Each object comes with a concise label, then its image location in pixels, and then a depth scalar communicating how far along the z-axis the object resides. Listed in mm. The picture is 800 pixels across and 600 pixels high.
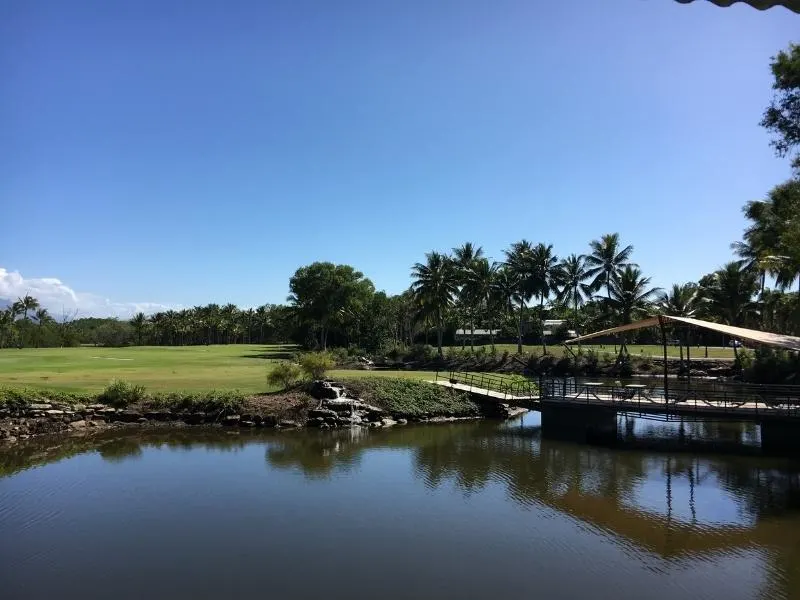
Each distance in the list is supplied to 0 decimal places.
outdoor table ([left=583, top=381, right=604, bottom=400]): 29094
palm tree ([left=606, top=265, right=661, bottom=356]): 60188
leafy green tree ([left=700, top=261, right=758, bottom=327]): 58719
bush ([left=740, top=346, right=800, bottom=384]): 42094
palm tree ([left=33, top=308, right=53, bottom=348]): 110138
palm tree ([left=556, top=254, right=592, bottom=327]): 68312
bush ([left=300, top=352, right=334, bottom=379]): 36344
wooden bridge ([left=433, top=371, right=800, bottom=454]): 24312
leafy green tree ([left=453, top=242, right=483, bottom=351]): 69688
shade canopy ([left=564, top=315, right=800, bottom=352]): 23672
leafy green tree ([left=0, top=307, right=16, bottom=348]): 94562
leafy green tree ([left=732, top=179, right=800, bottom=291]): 30727
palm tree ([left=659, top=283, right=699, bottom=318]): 58594
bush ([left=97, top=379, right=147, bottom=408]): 31562
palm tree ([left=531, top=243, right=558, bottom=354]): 68000
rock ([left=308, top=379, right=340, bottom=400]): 33812
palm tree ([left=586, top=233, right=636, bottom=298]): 63031
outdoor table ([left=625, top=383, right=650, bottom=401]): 27322
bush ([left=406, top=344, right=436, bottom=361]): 67994
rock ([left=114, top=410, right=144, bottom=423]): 30891
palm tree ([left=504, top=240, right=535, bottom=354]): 68562
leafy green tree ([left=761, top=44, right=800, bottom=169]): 27844
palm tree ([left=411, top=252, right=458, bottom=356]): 66688
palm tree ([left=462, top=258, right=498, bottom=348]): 70688
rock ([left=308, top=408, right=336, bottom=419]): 32062
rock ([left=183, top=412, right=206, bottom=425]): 31328
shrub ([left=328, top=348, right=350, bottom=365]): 67250
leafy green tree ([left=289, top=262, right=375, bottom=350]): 85500
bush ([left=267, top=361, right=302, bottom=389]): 36031
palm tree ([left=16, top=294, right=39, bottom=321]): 103819
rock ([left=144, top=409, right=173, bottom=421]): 31431
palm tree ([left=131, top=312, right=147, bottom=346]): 118500
